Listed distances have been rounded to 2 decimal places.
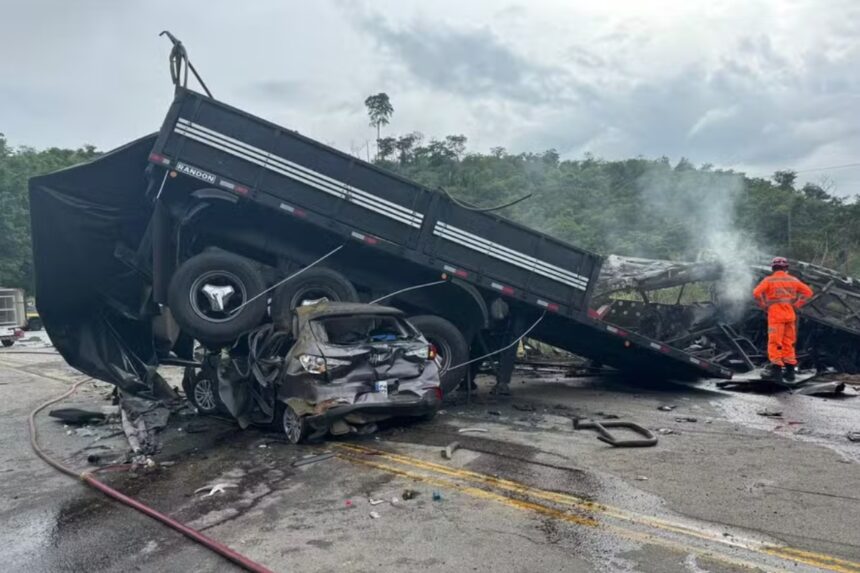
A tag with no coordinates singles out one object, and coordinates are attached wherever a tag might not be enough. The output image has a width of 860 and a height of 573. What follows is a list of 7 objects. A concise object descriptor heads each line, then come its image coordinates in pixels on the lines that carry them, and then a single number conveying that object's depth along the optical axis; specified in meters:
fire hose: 3.54
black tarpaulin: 8.06
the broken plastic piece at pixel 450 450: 5.65
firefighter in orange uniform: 9.39
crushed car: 6.17
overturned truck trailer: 7.69
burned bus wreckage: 10.60
